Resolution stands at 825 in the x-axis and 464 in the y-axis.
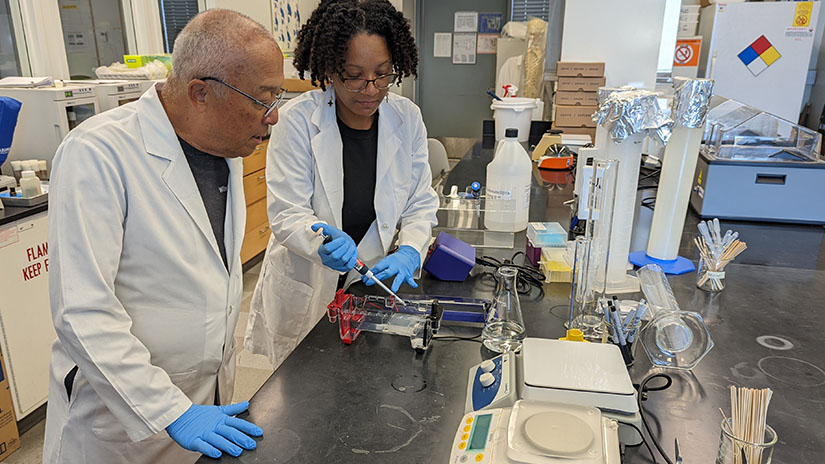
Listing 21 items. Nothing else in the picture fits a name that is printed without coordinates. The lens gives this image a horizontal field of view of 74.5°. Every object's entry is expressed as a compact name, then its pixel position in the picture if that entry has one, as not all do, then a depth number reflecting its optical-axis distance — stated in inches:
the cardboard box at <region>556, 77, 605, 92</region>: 139.8
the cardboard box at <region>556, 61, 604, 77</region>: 138.1
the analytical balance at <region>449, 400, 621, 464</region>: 28.3
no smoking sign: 172.2
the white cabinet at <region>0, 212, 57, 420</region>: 79.7
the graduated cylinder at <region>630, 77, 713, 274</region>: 58.4
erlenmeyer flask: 47.6
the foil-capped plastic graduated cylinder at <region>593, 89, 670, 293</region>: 54.2
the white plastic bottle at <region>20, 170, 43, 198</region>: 83.9
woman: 58.0
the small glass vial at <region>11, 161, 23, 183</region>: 93.4
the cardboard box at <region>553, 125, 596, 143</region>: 140.3
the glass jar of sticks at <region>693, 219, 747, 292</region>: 58.4
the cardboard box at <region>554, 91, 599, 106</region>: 140.0
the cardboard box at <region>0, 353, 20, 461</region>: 78.0
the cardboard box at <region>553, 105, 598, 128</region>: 138.4
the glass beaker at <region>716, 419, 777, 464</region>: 30.3
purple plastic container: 60.6
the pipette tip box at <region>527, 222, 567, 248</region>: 66.2
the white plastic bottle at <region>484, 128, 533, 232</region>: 72.7
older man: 37.2
